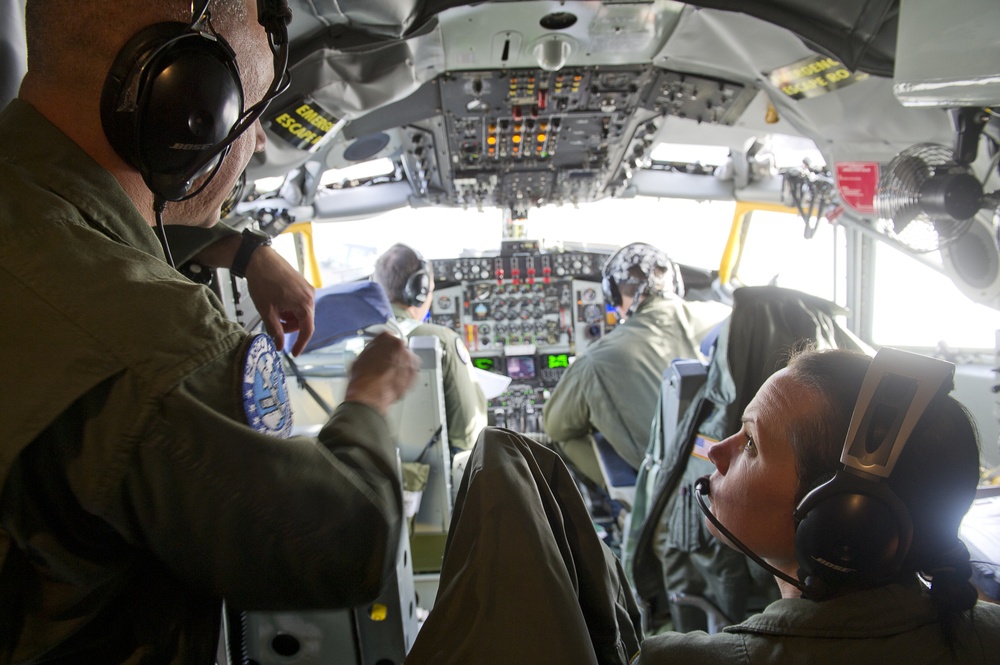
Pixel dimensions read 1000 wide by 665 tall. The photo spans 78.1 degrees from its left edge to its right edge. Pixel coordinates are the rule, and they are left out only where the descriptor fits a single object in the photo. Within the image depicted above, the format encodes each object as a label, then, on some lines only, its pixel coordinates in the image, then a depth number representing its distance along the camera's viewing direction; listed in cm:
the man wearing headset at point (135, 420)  60
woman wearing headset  73
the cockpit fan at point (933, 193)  185
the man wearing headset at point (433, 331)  291
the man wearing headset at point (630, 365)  292
